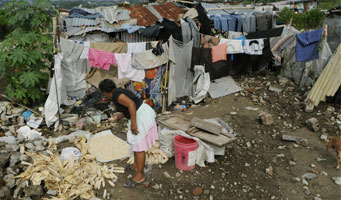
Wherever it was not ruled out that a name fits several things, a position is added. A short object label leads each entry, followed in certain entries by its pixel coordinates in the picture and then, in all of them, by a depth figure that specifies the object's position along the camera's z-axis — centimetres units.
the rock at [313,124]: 621
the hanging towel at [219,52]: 836
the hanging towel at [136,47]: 739
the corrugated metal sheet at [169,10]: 1119
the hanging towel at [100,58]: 661
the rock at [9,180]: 402
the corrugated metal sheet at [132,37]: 909
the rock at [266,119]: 650
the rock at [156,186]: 418
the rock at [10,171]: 426
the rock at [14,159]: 449
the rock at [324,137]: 580
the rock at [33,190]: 393
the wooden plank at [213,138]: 452
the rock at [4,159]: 433
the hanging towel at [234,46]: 855
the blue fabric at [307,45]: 791
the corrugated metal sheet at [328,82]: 692
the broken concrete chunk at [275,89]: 870
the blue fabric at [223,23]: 1073
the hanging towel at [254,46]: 859
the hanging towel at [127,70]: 681
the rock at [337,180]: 436
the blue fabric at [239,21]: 1109
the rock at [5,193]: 373
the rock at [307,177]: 445
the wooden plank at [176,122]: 494
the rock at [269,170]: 469
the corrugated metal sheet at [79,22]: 900
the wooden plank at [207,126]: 476
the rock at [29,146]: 513
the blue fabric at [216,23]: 1062
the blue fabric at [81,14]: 949
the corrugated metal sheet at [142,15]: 1021
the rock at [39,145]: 512
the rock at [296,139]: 561
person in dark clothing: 369
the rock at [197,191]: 409
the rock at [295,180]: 446
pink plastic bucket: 441
